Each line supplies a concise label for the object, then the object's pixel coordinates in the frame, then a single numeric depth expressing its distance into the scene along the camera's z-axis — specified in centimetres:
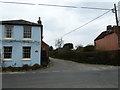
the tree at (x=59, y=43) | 3611
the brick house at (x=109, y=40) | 1764
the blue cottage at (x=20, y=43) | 1261
